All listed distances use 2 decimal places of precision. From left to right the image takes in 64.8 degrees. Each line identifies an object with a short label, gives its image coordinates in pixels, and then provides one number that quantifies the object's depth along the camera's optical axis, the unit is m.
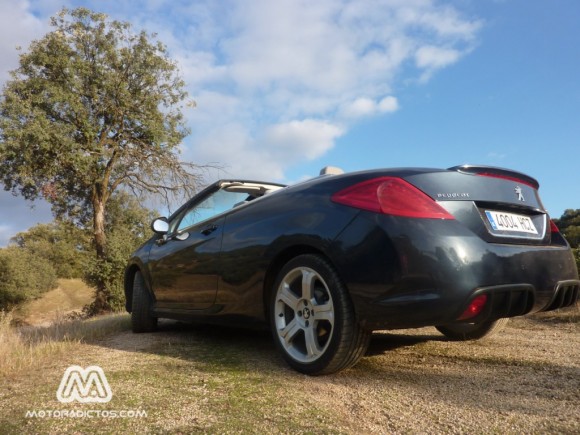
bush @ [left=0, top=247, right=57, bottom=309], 31.83
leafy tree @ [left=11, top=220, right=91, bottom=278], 45.78
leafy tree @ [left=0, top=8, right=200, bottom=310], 19.08
